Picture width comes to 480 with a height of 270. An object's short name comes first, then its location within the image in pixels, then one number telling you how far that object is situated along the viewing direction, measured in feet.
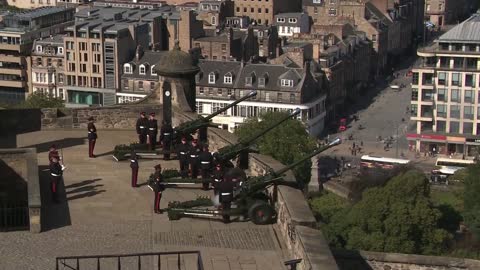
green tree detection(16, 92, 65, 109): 402.27
